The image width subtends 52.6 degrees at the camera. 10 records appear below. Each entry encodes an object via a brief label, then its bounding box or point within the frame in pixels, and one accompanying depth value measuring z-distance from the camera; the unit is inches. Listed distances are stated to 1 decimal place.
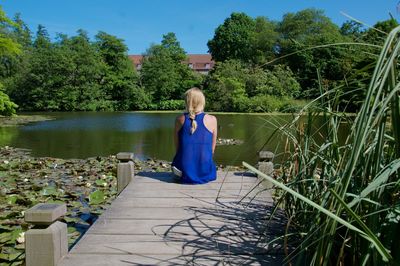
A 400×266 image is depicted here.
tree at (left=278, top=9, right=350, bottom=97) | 1802.7
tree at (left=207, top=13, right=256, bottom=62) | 1844.2
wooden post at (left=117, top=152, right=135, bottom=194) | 149.2
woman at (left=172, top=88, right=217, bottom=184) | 138.4
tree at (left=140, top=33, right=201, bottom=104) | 1590.8
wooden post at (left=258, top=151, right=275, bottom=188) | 142.3
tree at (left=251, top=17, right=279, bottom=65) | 1724.7
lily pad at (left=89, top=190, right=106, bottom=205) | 176.3
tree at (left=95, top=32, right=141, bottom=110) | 1553.9
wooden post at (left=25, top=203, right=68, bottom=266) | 73.9
